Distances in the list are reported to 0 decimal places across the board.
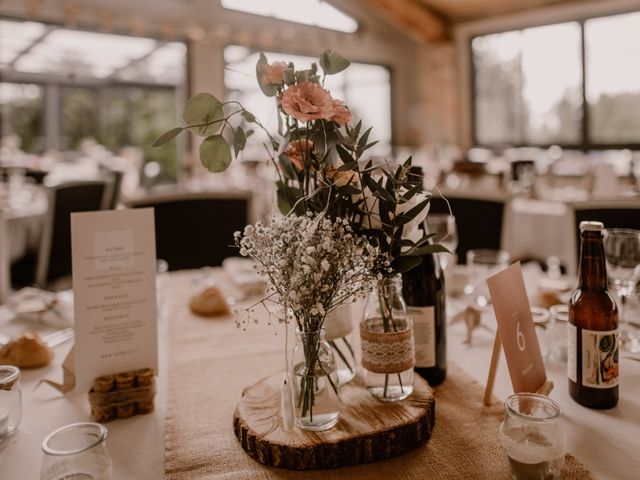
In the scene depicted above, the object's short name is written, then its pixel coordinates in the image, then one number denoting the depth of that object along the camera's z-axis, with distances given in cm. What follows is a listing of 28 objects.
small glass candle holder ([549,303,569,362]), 110
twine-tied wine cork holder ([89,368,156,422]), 92
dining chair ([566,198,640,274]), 188
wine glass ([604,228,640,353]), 118
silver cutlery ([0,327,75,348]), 123
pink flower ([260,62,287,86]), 84
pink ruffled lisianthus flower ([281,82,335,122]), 78
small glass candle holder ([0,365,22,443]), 86
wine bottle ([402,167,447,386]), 99
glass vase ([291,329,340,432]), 82
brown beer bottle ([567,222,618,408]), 88
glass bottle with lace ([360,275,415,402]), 86
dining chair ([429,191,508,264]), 221
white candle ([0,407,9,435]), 85
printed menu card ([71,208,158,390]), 94
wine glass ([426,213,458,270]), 144
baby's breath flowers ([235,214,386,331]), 75
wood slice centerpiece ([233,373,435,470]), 77
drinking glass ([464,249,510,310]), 139
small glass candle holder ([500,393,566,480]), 70
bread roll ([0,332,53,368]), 111
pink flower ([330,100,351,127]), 81
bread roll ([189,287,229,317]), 145
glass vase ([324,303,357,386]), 95
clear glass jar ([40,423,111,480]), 68
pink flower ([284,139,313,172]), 89
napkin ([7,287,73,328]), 137
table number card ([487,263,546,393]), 87
